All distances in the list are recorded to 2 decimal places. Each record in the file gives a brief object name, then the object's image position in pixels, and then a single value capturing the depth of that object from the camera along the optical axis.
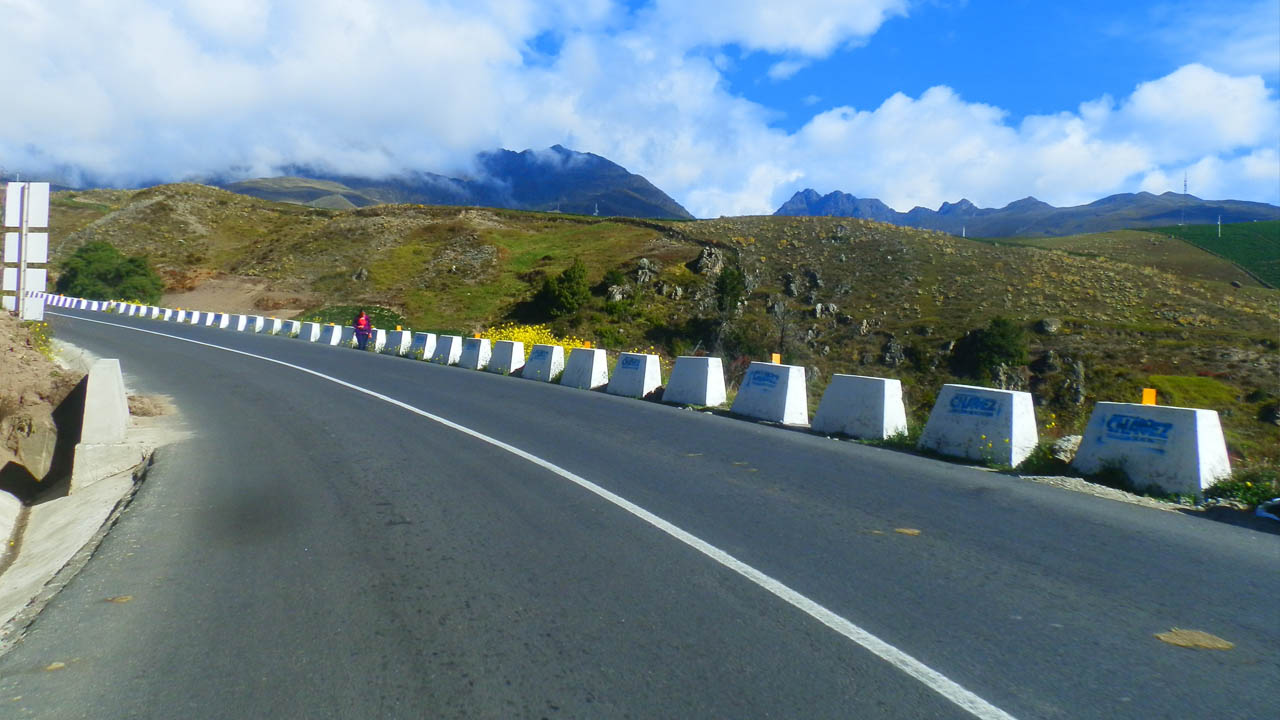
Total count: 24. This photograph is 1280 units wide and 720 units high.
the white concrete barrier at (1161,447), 8.48
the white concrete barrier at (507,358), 23.91
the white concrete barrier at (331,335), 37.78
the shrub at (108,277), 67.50
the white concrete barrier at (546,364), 21.80
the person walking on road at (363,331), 33.62
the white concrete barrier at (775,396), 13.60
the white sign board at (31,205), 18.58
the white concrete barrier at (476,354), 25.62
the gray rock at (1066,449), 9.91
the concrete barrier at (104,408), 10.48
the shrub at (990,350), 40.50
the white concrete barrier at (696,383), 15.92
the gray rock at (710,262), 62.97
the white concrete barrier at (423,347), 29.31
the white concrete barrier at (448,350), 27.72
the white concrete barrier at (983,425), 10.13
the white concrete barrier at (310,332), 39.62
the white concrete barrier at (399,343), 31.72
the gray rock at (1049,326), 45.03
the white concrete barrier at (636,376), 17.80
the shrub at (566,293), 59.06
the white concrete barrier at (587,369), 19.73
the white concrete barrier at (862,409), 11.91
